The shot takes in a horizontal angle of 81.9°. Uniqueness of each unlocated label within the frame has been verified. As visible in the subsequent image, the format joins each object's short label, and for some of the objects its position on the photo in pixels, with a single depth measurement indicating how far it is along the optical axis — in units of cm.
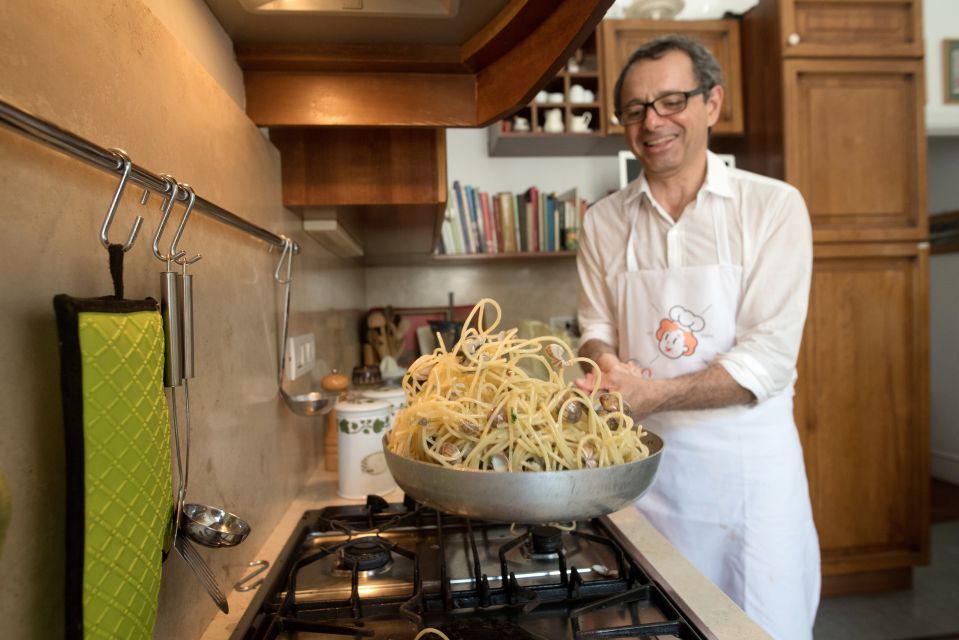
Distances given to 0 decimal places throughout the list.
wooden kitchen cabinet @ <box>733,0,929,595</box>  212
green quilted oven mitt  33
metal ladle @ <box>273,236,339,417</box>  91
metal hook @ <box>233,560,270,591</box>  70
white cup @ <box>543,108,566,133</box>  226
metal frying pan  47
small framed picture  262
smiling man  118
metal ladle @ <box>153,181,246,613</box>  45
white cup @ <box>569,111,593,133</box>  226
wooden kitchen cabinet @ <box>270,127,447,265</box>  102
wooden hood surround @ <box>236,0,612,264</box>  71
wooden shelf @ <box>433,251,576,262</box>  229
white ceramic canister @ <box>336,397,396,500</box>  106
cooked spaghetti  57
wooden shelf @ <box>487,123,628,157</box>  228
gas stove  58
